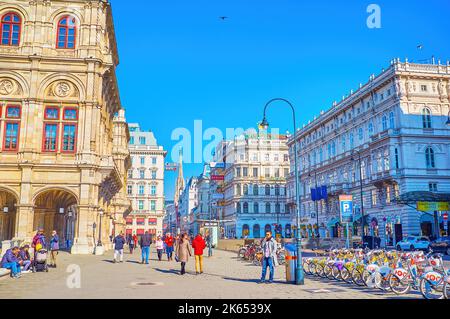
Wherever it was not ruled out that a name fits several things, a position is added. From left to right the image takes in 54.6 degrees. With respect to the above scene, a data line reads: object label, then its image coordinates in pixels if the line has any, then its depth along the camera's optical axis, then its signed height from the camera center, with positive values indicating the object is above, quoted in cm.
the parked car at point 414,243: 3891 -161
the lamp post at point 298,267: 1622 -151
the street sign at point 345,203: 3522 +183
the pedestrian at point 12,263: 1786 -145
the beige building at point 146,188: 9369 +837
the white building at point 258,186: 9888 +918
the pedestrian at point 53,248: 2191 -107
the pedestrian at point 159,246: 3136 -139
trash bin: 1687 -138
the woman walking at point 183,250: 2098 -113
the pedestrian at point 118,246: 2681 -118
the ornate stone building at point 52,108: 3397 +949
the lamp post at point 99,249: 3456 -174
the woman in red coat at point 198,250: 2114 -113
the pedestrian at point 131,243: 4021 -148
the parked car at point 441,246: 3675 -172
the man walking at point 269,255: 1691 -113
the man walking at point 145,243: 2733 -101
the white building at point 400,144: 5156 +1009
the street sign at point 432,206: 4412 +196
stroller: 2003 -149
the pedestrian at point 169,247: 3203 -149
